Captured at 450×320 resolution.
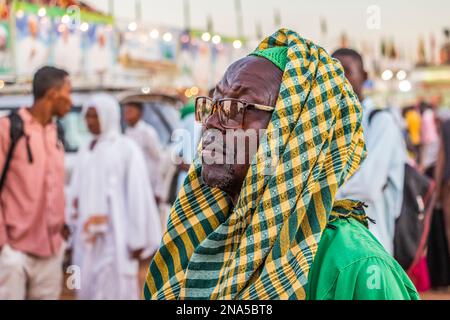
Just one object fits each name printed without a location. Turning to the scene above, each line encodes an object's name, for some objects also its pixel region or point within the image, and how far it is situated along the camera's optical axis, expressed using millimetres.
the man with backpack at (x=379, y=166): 5262
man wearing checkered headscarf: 2016
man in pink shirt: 6094
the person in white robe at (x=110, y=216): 7137
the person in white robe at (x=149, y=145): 10641
